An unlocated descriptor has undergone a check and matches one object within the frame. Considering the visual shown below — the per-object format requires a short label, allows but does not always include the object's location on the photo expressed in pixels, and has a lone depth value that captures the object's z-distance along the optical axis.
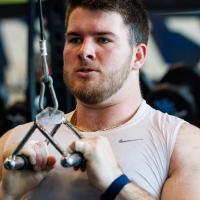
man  2.19
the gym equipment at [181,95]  3.92
